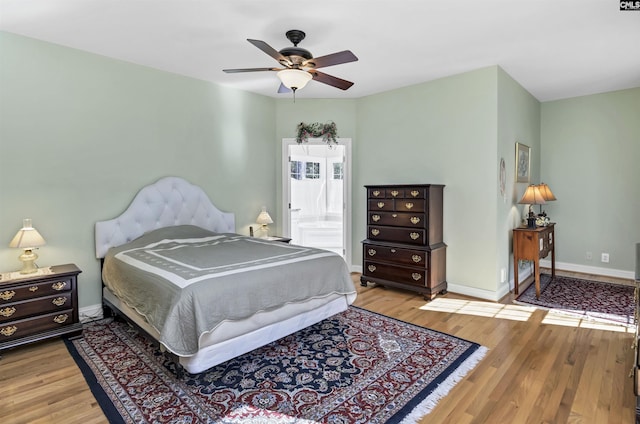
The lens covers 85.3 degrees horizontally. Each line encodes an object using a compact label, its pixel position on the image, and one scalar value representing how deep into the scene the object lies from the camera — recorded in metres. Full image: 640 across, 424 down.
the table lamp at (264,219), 4.91
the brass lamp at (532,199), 4.39
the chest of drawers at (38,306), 2.77
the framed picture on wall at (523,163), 4.68
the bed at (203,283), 2.26
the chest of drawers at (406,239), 4.15
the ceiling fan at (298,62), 2.67
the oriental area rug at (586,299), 3.59
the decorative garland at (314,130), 5.31
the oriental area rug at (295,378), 2.05
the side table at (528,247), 4.16
